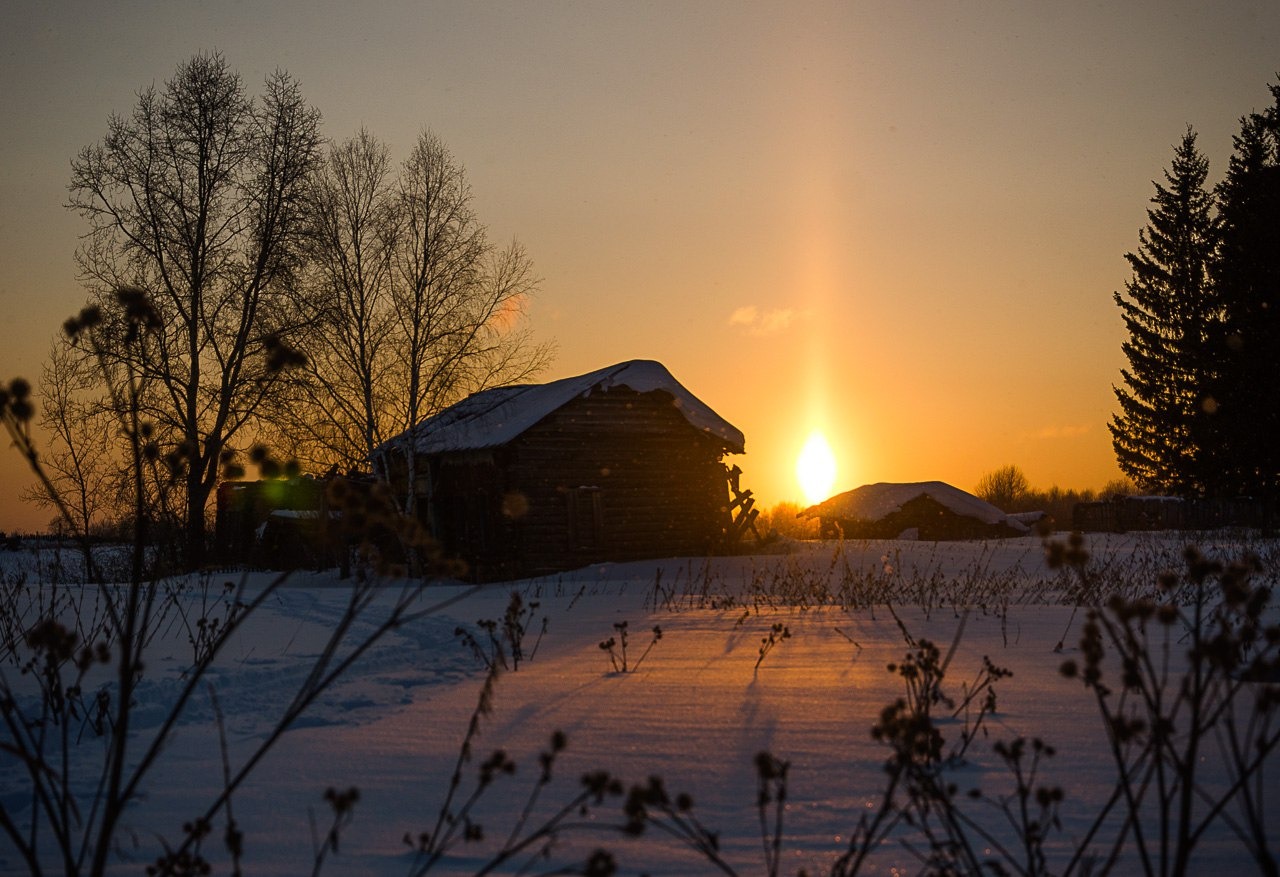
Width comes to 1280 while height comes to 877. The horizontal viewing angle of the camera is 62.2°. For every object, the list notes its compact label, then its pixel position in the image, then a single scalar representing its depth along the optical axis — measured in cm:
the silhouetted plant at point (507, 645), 597
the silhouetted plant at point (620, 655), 595
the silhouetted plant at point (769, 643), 602
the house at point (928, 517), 3709
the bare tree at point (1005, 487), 7350
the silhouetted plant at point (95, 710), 210
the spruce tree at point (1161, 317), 3294
